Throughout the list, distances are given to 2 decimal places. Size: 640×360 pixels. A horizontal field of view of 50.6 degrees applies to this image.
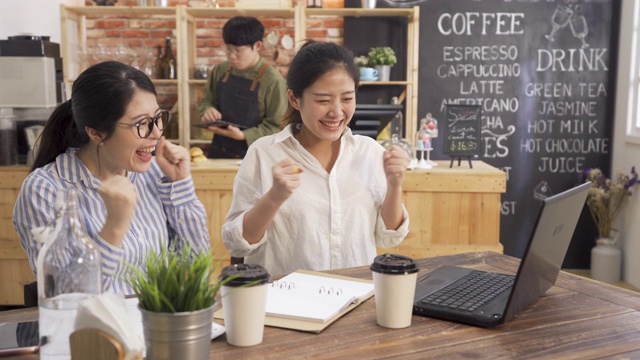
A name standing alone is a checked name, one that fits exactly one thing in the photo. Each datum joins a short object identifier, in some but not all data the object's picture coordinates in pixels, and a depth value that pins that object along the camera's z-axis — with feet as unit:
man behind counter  14.73
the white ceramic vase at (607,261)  15.95
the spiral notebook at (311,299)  4.70
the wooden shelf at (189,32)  16.07
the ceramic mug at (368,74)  16.16
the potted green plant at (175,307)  3.56
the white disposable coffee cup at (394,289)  4.54
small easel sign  13.60
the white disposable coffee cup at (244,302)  4.10
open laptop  4.61
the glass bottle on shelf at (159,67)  16.96
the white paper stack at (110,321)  3.32
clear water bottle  3.77
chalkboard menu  16.80
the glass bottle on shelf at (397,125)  15.09
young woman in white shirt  6.92
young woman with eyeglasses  5.97
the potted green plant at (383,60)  16.21
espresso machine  13.85
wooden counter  12.85
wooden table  4.20
